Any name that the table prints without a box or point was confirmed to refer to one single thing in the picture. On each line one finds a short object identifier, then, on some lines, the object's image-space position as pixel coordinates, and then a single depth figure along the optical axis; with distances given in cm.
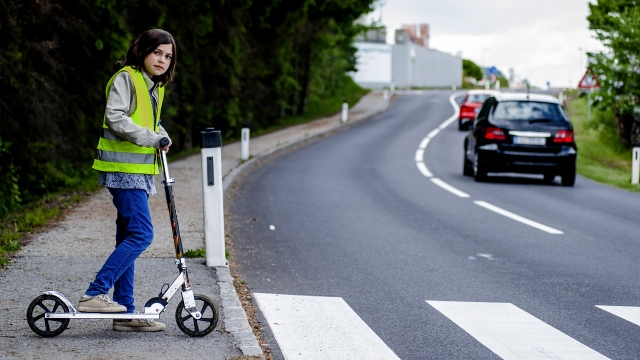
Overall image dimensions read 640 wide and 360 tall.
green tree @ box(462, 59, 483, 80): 14425
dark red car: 3978
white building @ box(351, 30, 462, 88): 9638
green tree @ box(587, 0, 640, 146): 2855
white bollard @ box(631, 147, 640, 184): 1938
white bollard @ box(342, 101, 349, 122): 4150
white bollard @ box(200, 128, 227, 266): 766
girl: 531
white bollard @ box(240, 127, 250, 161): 2219
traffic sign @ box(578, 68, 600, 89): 2986
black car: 1748
